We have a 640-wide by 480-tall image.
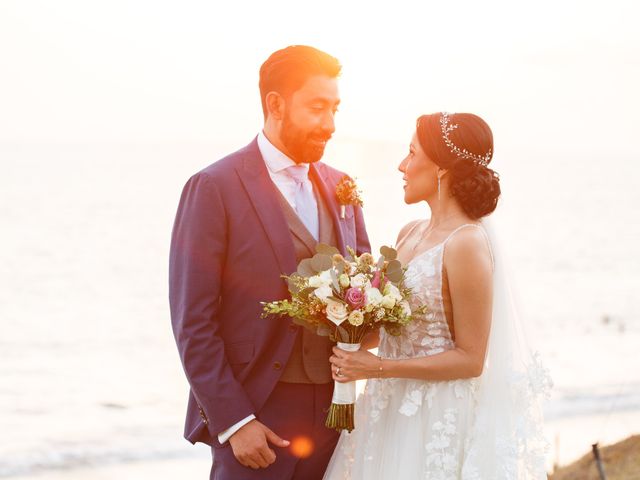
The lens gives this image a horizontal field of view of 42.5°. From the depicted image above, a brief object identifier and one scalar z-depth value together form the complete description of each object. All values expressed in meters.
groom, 3.65
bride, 3.73
